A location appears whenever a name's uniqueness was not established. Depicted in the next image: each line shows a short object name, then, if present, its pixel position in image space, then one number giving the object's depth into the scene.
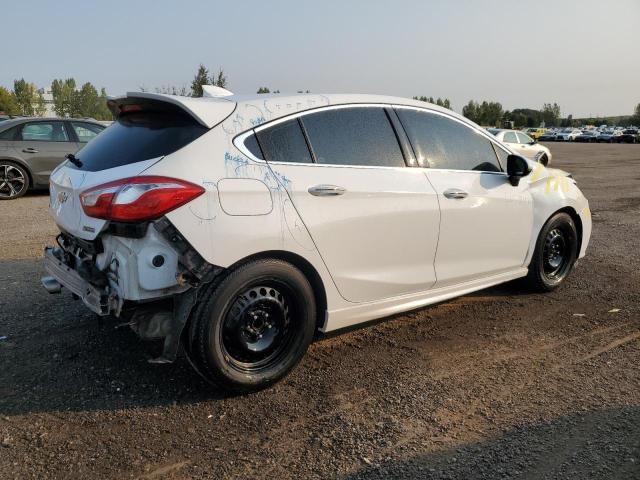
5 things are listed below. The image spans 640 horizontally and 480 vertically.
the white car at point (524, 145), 21.28
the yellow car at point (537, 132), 68.09
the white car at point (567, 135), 70.59
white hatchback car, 2.95
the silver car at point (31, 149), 10.24
